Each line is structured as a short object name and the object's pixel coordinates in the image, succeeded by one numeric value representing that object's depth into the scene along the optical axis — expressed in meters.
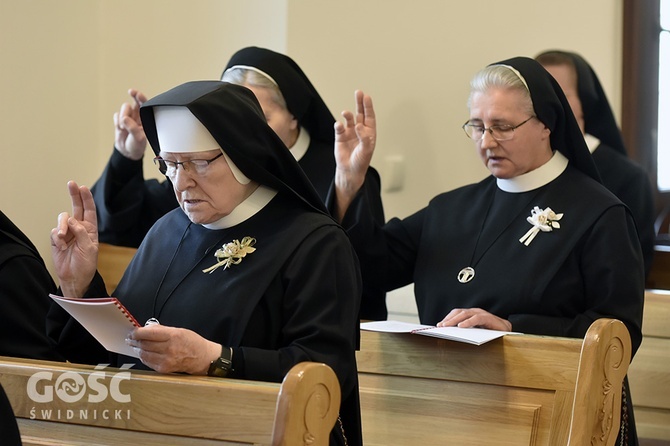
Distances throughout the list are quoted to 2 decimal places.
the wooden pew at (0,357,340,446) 4.20
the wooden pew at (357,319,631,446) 5.46
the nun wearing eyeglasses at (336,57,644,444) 6.54
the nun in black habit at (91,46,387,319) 8.30
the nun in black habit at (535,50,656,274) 9.11
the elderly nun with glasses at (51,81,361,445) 5.22
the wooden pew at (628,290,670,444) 7.98
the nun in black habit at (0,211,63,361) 5.74
